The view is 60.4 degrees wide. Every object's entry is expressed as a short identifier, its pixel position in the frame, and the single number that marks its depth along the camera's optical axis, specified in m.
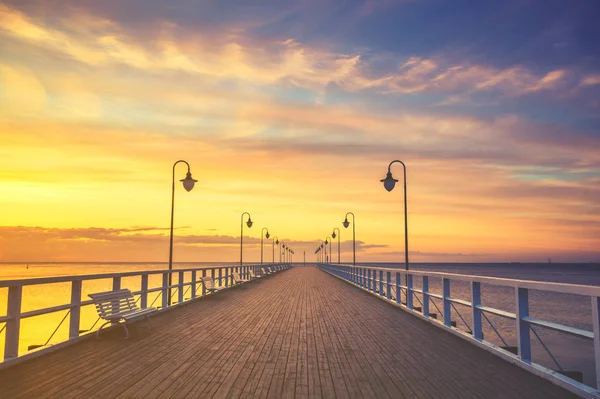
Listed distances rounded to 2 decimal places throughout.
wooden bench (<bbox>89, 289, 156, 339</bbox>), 9.38
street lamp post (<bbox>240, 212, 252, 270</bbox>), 42.28
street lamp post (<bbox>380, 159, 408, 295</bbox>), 18.72
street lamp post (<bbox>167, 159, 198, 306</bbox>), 18.90
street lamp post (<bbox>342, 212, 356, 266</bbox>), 41.75
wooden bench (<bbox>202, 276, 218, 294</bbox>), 19.31
